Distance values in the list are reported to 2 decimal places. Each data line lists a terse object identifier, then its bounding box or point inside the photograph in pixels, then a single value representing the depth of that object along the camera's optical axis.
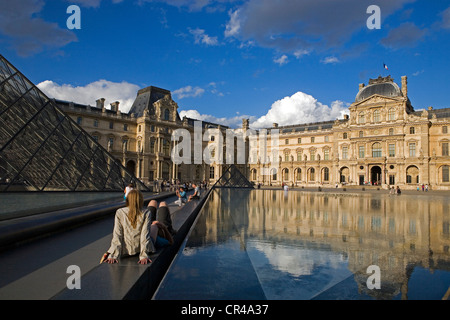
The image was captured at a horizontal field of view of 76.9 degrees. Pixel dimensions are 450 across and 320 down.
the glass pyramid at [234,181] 38.50
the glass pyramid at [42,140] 10.61
